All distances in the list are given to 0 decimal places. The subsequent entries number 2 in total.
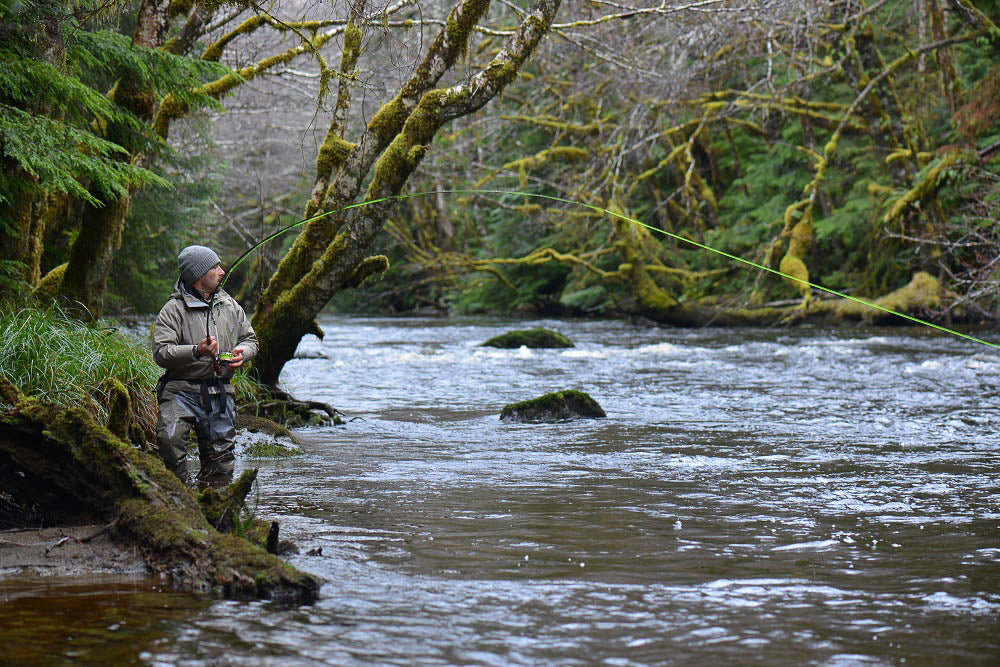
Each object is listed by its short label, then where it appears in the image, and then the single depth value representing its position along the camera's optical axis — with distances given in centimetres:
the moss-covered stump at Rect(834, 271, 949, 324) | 3856
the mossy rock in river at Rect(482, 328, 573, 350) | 3734
